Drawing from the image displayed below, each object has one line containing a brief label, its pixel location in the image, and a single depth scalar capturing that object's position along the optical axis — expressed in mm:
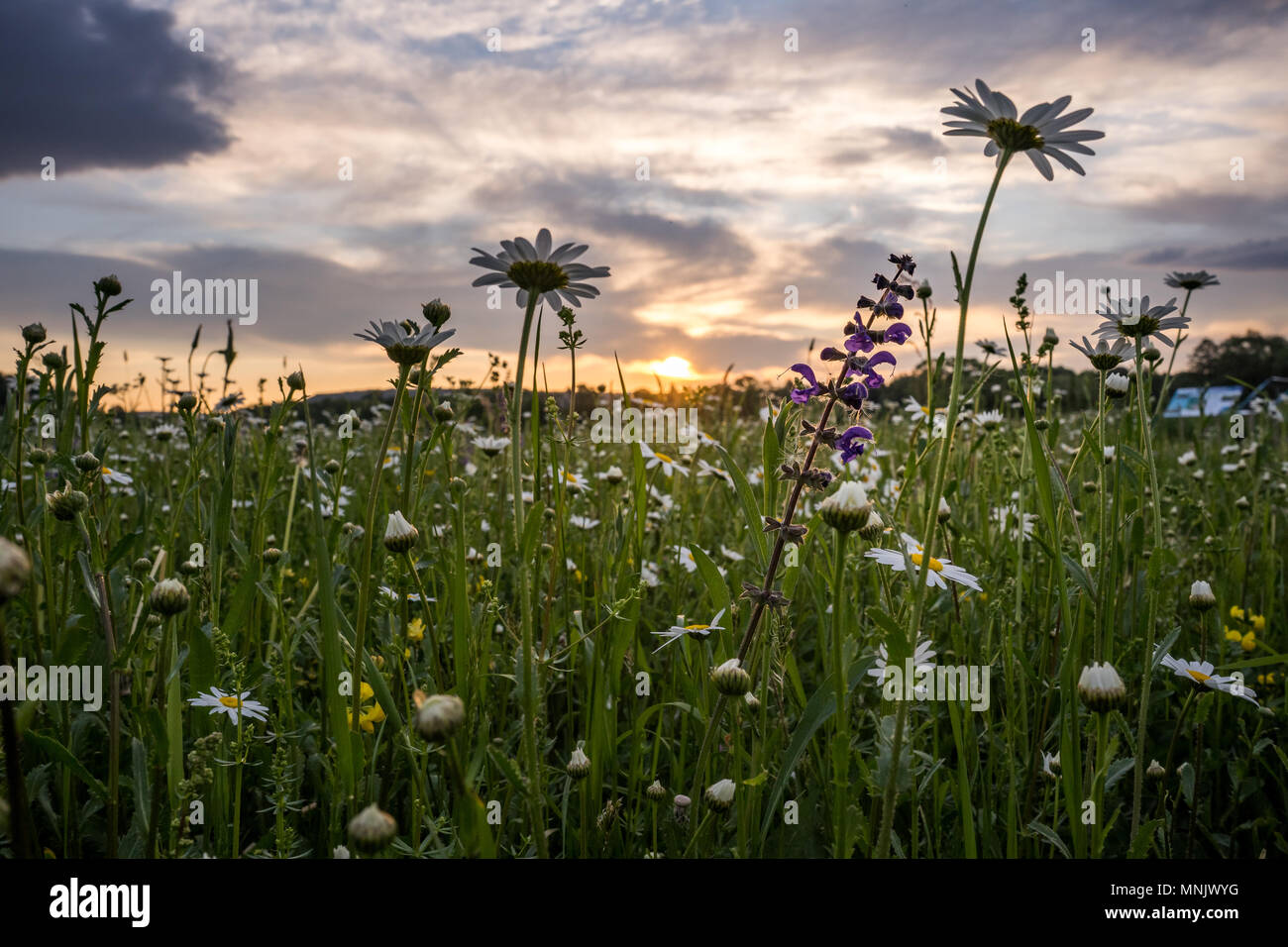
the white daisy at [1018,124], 346
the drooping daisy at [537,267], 343
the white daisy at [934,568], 392
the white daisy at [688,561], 705
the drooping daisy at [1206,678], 435
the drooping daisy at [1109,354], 452
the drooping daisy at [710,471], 780
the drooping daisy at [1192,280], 590
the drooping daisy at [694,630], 397
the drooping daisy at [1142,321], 457
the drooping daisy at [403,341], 374
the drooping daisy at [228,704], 397
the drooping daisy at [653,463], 818
